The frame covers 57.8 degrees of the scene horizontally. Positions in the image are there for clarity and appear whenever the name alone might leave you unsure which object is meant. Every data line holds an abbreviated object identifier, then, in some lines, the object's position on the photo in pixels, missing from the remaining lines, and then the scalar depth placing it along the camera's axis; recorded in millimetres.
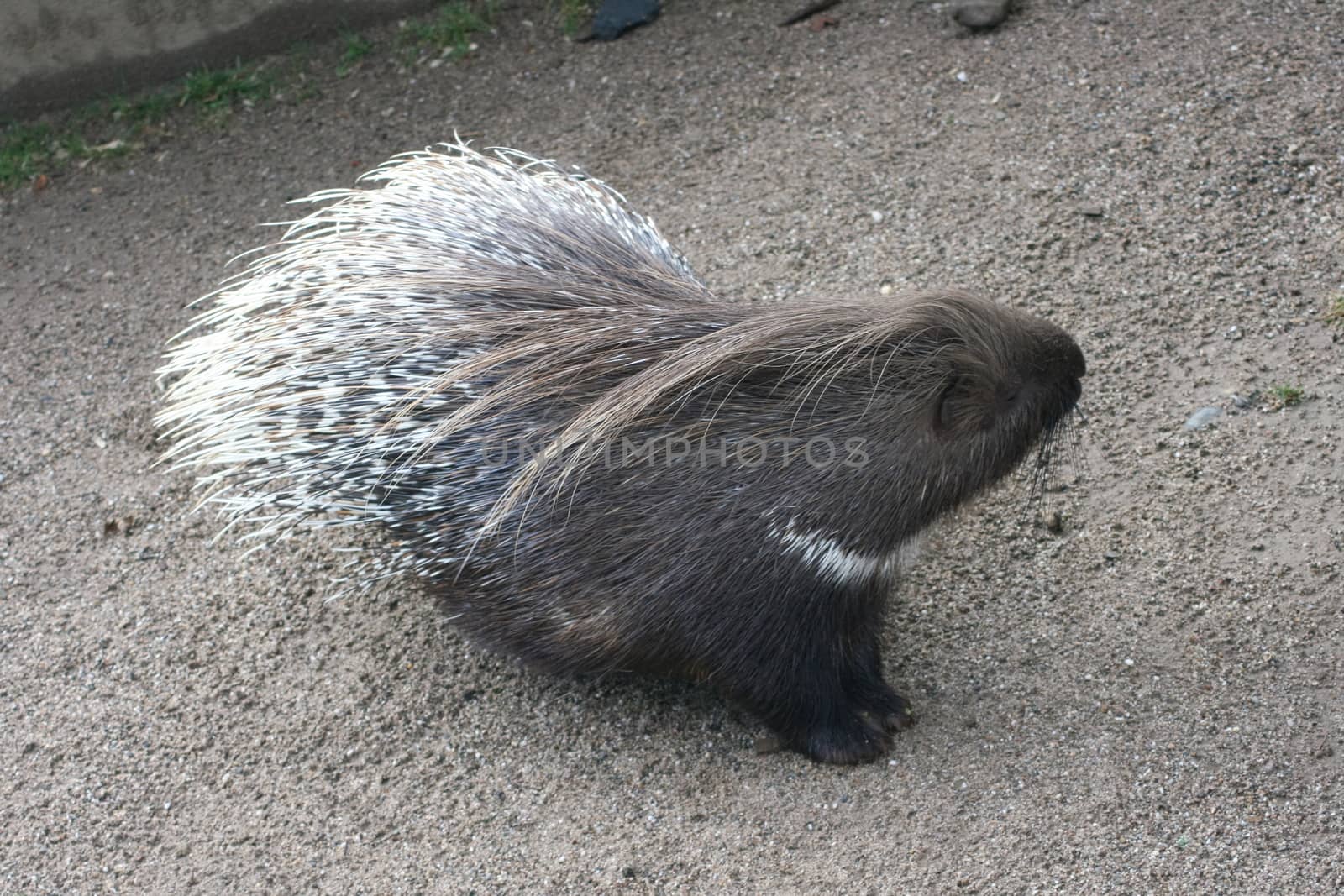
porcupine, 2449
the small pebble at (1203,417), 3297
